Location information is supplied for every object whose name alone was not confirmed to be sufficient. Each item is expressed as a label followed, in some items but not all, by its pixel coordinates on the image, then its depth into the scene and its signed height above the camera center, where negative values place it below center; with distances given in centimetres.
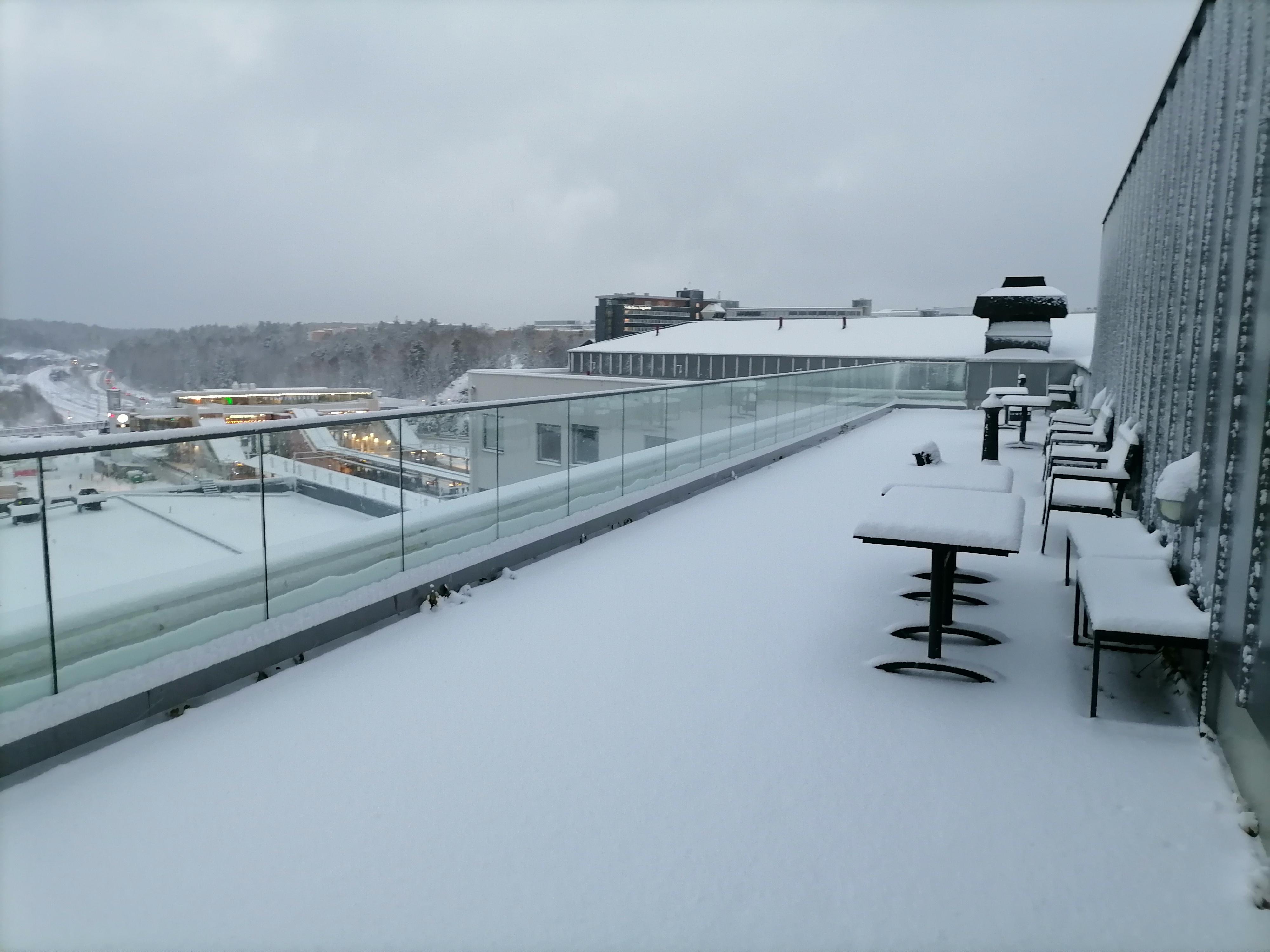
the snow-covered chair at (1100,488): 619 -79
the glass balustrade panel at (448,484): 499 -65
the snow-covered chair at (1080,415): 1095 -37
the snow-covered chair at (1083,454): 746 -60
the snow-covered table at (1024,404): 1248 -26
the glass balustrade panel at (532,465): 588 -61
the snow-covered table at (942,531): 389 -67
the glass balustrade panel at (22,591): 304 -78
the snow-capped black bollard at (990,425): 1116 -51
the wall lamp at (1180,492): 415 -51
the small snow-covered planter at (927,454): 684 -57
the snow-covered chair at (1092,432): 880 -50
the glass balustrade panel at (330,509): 412 -68
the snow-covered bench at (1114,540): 454 -85
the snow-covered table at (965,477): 569 -64
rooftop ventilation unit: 2300 +199
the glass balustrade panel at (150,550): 327 -72
